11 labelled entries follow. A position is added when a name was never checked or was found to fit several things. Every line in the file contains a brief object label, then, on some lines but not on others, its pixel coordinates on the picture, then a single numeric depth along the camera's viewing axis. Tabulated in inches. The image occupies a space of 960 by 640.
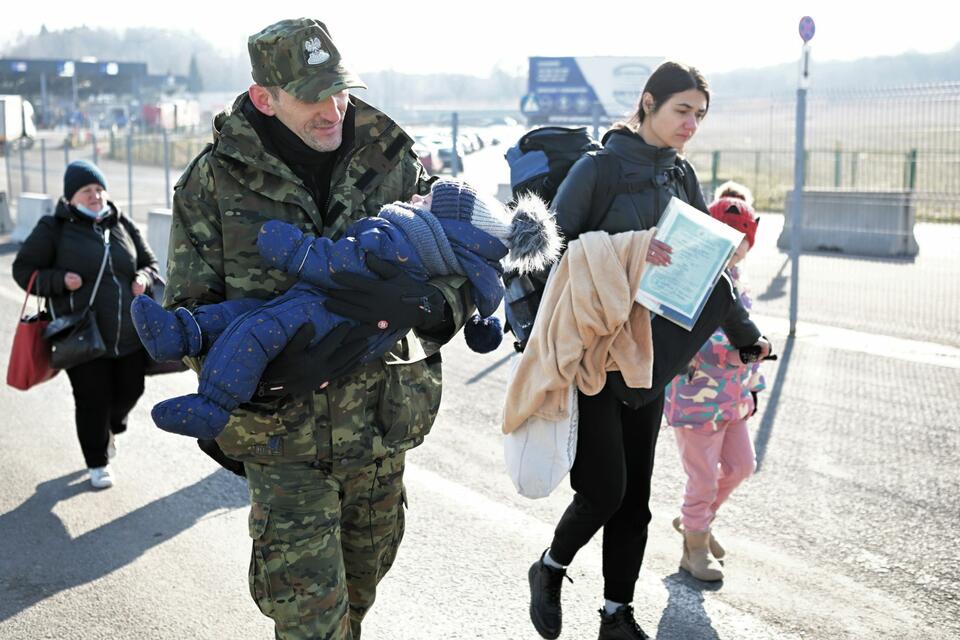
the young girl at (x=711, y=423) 176.1
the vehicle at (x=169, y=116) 1885.7
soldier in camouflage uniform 111.3
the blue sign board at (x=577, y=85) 986.7
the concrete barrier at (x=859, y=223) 549.0
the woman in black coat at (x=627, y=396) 146.7
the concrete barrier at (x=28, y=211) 683.4
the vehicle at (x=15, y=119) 726.5
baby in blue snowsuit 101.8
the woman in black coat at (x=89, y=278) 228.8
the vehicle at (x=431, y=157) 720.3
